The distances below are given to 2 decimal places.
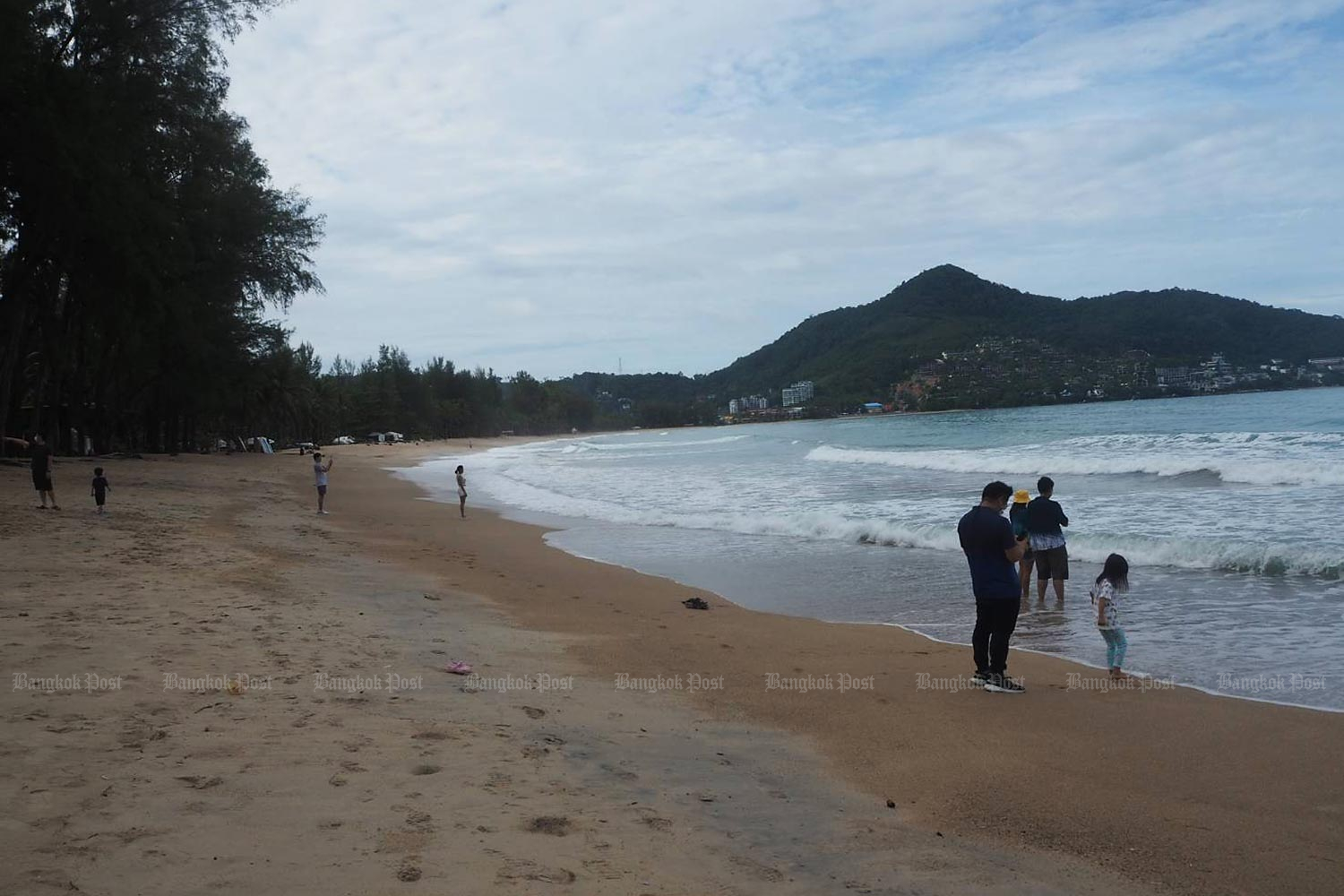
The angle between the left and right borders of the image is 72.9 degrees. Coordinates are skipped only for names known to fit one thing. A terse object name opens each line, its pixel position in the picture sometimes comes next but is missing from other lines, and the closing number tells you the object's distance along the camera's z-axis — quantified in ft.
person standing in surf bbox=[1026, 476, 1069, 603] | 33.35
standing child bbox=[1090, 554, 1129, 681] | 23.06
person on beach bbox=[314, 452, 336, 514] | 70.85
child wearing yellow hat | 34.37
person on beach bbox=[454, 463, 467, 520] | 72.13
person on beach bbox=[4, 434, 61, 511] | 49.01
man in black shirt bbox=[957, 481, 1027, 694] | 22.40
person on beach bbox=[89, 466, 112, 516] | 49.67
